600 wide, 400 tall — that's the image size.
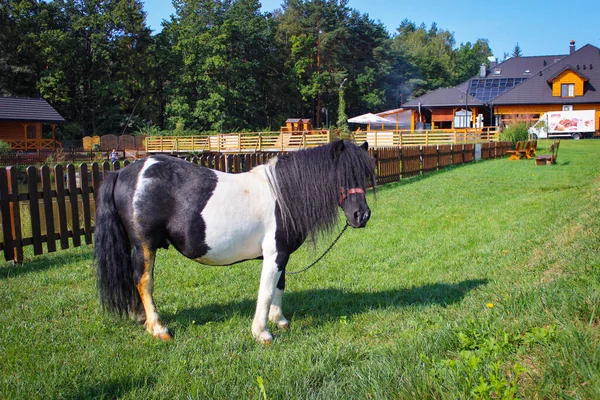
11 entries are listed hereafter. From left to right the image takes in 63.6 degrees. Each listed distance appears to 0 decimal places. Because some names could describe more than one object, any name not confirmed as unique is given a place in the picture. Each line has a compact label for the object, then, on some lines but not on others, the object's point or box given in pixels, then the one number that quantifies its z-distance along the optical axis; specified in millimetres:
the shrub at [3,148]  33744
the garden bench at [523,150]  27281
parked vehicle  46938
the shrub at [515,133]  35250
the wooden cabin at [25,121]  41969
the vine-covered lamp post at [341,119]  52812
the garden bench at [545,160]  22703
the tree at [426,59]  78775
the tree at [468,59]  98888
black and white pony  4301
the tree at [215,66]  59312
